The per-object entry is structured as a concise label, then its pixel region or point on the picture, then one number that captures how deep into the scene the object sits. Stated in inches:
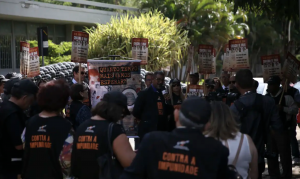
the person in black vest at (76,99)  260.7
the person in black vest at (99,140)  167.9
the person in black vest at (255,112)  231.9
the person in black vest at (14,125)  199.3
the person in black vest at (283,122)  332.5
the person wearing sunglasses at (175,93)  374.9
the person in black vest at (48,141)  179.6
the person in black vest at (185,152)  123.7
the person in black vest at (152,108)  350.3
